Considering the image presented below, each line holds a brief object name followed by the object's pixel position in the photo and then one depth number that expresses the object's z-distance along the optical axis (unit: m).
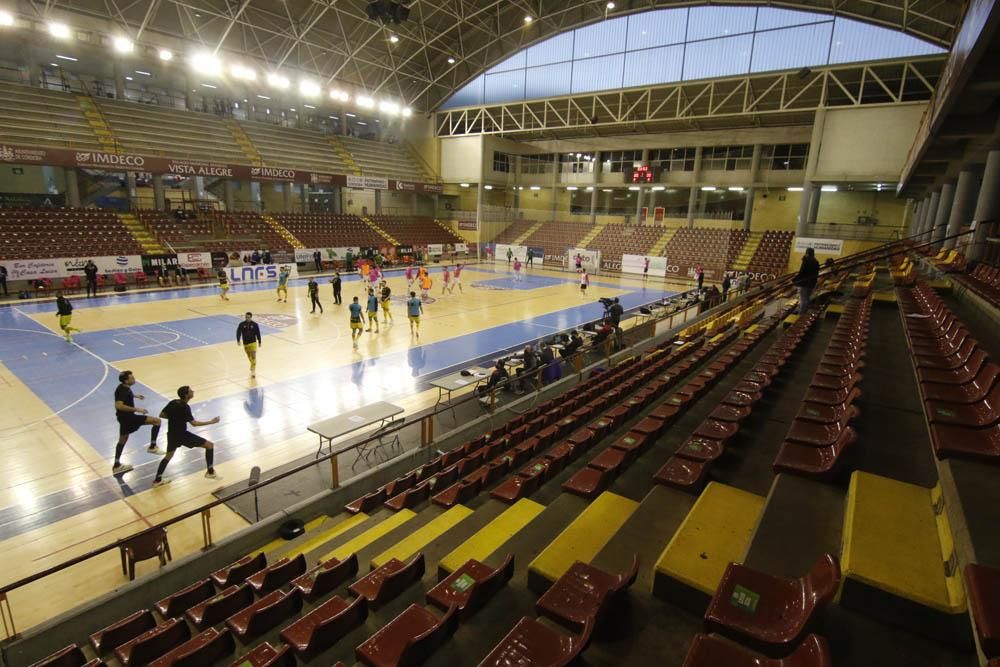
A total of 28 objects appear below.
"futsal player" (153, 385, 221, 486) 7.60
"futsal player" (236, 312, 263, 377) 12.20
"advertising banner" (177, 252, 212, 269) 26.44
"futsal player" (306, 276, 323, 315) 19.65
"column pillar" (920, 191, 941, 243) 23.31
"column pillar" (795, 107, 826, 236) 29.06
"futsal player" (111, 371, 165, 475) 7.79
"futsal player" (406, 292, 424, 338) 16.38
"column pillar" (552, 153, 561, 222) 45.72
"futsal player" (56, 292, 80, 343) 14.68
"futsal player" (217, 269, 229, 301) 21.74
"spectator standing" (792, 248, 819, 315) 12.21
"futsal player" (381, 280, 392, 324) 17.44
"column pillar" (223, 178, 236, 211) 34.22
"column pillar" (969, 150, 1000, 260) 11.84
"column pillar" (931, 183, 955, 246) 19.67
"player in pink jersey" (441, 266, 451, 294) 25.56
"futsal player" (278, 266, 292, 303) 22.17
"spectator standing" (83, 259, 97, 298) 21.34
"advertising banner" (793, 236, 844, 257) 29.09
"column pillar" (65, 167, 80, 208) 27.20
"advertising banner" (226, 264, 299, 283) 27.02
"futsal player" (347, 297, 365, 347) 15.26
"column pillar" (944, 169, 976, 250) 15.26
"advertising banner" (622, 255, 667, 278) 35.75
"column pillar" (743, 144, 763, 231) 36.25
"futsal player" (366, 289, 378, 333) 16.69
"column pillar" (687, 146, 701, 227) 38.41
